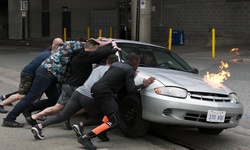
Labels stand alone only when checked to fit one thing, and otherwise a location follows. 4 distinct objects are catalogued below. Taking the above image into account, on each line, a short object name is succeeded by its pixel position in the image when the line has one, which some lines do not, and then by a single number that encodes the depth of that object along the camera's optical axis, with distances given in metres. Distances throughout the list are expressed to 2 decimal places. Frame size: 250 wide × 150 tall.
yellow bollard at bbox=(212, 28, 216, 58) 17.02
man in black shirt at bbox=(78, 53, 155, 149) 5.02
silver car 5.11
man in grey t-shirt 5.27
